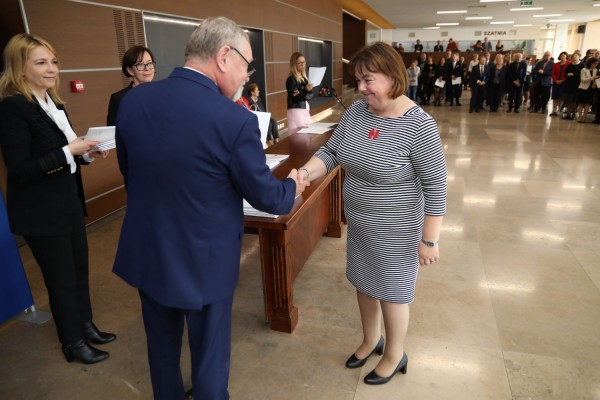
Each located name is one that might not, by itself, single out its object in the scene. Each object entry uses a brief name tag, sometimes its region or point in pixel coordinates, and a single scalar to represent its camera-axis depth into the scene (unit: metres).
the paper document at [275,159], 2.54
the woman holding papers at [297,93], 4.70
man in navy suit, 1.13
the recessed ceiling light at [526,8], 15.46
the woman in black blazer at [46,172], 1.70
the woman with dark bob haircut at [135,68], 2.54
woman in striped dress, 1.55
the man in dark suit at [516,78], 10.67
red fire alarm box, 3.62
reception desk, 2.07
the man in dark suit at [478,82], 10.91
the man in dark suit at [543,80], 10.41
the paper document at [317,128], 3.78
